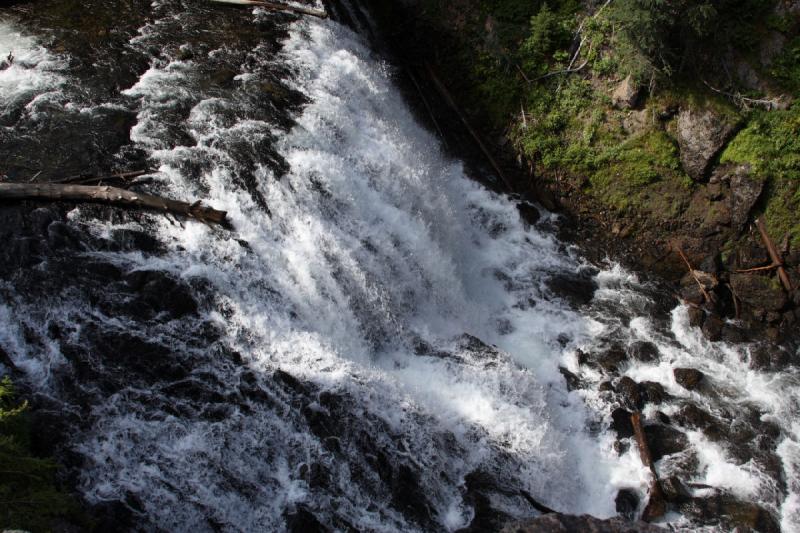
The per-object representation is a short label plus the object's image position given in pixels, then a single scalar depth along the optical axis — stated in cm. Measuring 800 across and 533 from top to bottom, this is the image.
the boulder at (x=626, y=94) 1274
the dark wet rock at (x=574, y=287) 1213
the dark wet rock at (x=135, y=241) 889
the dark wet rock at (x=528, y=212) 1323
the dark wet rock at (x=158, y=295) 849
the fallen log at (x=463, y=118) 1361
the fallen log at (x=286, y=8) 1345
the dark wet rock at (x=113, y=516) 707
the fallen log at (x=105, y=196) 905
